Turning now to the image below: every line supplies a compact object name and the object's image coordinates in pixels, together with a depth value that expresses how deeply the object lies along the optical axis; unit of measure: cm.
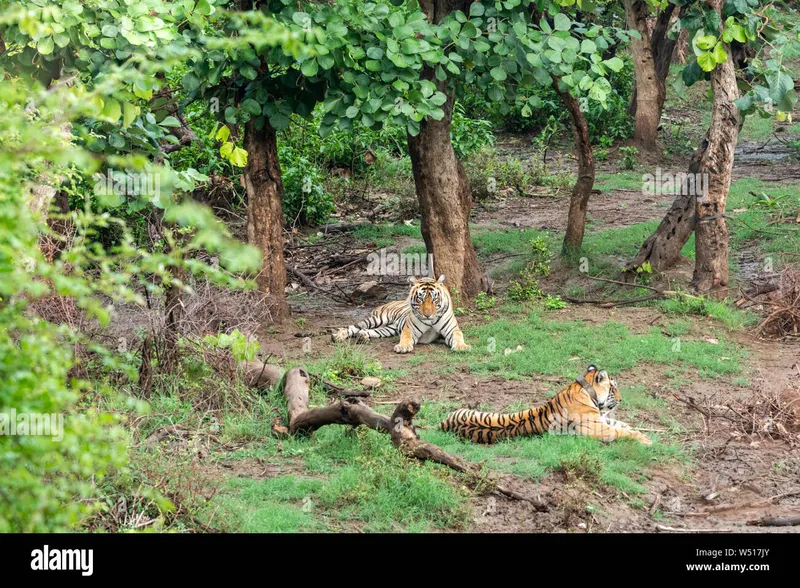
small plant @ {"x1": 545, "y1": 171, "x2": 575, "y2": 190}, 1761
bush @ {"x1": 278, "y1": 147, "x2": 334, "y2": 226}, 1509
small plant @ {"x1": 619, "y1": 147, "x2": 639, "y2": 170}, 1869
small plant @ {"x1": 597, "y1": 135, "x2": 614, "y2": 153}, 1960
